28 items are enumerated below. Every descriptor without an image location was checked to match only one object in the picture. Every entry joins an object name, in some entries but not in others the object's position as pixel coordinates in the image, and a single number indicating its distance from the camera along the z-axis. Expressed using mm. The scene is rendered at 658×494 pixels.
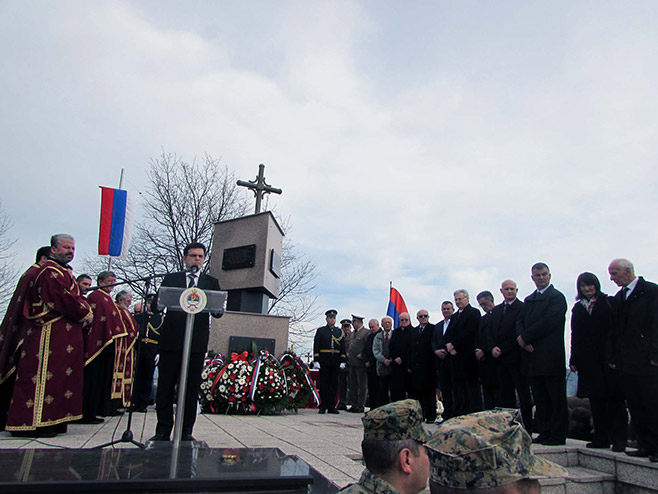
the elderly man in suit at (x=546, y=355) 5229
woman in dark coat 4914
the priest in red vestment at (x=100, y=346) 6492
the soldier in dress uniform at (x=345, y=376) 11418
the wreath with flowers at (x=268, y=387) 8398
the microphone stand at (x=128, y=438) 4123
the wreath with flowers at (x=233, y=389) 8227
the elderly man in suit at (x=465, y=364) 7191
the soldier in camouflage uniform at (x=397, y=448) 1754
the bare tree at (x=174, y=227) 19922
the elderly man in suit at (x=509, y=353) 5879
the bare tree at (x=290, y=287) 23297
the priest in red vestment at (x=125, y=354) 7250
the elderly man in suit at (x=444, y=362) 7684
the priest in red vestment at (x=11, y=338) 5090
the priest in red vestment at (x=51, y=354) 4871
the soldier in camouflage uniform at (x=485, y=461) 1152
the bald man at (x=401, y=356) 8883
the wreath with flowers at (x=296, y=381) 8906
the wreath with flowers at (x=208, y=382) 8273
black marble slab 2484
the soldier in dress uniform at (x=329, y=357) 9953
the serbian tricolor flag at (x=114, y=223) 8375
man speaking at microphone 4609
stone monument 10656
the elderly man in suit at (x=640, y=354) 4410
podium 4141
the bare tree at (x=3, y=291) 20047
